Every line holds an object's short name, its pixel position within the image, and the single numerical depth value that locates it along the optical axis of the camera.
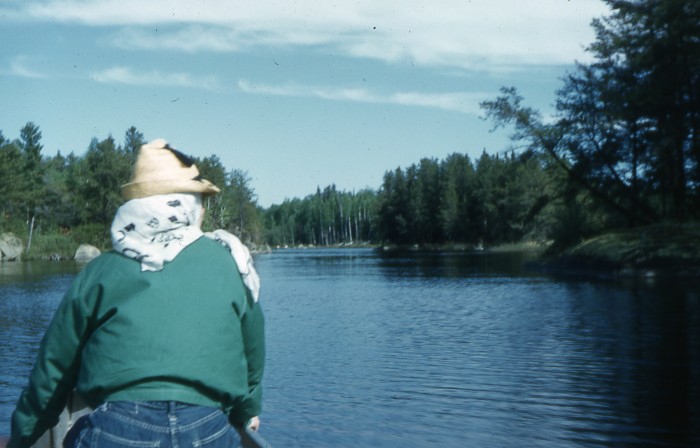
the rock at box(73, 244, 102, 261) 73.19
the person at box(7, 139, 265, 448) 2.37
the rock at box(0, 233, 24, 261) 66.50
